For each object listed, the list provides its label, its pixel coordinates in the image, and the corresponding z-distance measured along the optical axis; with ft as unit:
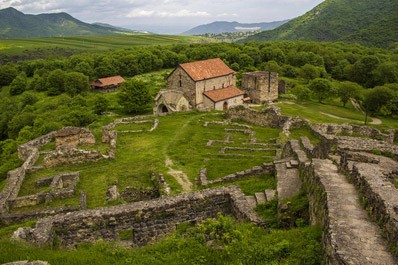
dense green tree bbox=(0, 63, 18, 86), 311.27
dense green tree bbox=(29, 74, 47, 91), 268.52
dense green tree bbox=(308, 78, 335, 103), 193.67
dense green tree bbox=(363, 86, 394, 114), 177.88
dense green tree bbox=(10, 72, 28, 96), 273.75
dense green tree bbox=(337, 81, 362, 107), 193.67
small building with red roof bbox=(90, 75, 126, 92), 262.88
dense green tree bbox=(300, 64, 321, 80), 251.60
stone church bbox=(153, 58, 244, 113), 148.66
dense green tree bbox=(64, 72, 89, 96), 238.07
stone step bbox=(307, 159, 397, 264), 19.42
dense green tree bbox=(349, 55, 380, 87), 256.19
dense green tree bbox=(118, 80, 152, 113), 170.81
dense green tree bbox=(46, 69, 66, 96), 250.98
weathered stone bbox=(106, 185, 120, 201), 51.11
